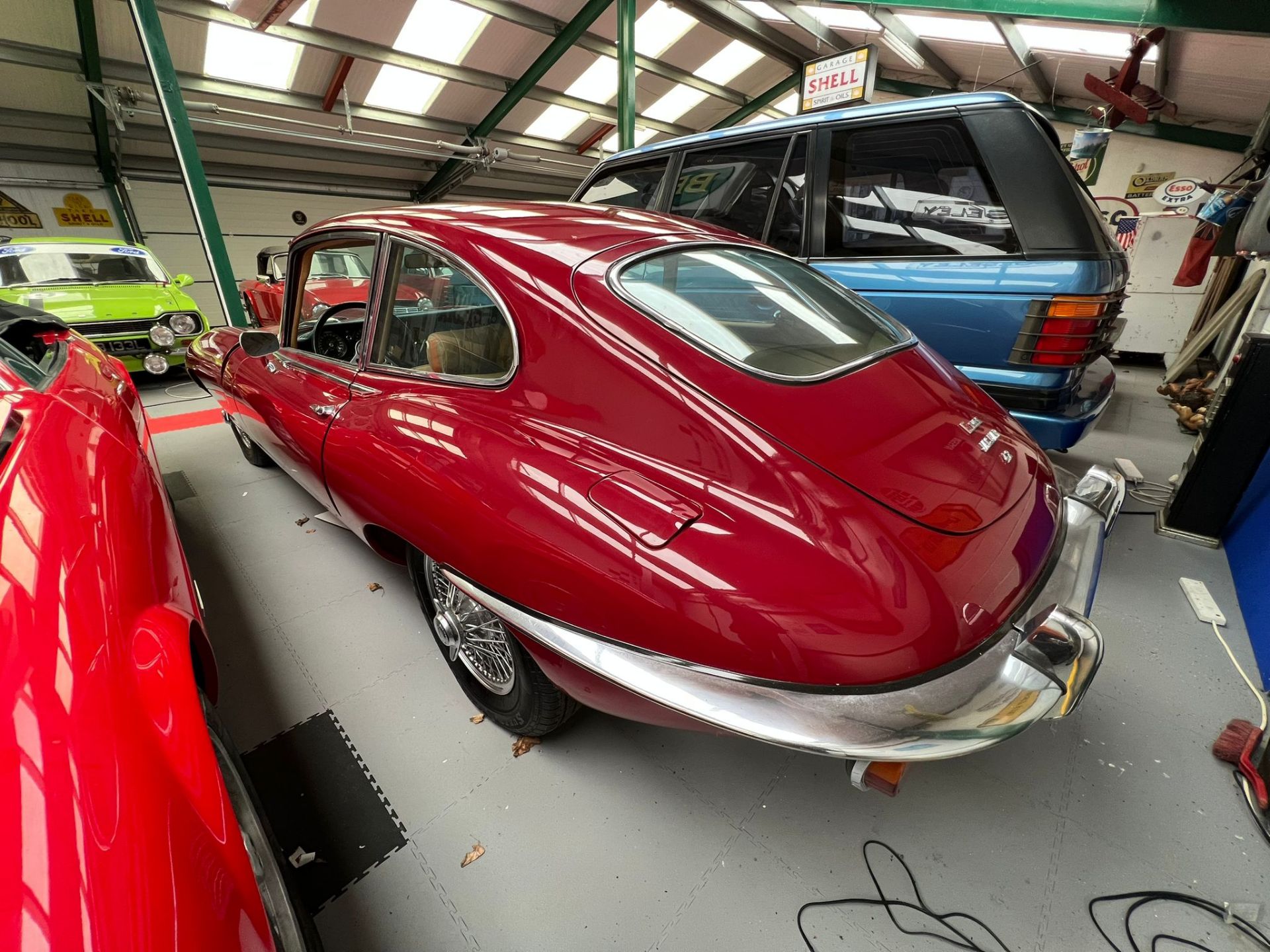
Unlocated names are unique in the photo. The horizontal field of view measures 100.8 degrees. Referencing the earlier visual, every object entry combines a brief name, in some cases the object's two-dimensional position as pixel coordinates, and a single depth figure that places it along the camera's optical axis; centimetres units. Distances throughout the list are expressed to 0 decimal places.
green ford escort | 464
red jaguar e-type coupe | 91
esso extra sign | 613
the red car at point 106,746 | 57
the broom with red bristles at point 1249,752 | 139
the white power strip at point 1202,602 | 206
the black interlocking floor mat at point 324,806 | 130
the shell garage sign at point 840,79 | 558
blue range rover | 212
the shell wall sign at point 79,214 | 961
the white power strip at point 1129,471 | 327
